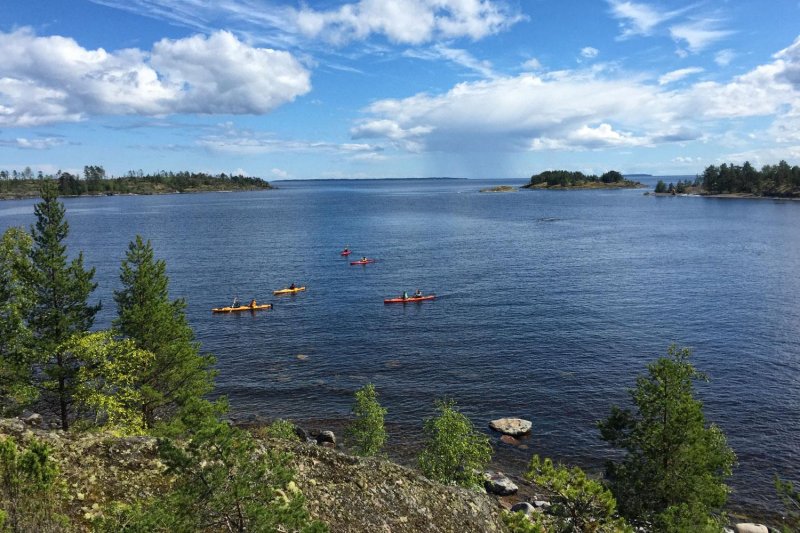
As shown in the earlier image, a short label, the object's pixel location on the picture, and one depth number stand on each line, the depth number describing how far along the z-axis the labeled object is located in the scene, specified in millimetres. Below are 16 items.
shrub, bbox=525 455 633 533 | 19812
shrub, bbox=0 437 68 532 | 14359
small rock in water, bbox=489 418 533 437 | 44584
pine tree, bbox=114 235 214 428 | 34688
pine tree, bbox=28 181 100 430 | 32719
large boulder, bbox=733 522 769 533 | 31703
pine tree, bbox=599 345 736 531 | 24078
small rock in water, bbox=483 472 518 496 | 36866
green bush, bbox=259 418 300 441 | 34438
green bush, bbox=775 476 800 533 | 32388
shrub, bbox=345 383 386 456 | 34062
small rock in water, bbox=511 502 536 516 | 32322
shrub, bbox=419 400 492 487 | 29266
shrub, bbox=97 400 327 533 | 12562
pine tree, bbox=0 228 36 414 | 31125
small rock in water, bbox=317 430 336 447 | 42938
